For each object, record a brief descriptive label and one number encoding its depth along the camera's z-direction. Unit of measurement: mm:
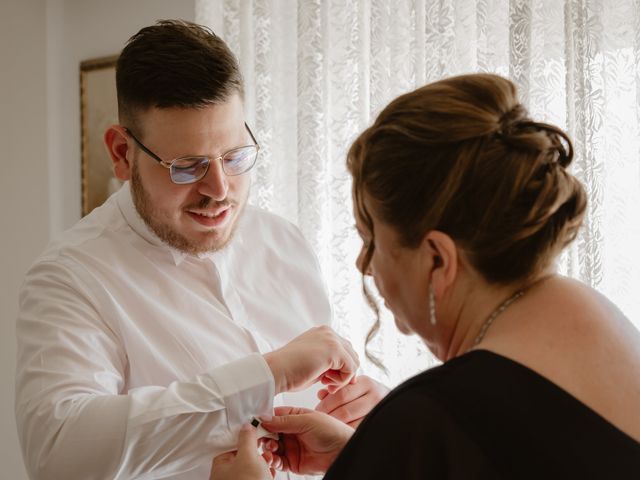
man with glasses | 1487
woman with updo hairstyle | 959
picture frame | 3859
